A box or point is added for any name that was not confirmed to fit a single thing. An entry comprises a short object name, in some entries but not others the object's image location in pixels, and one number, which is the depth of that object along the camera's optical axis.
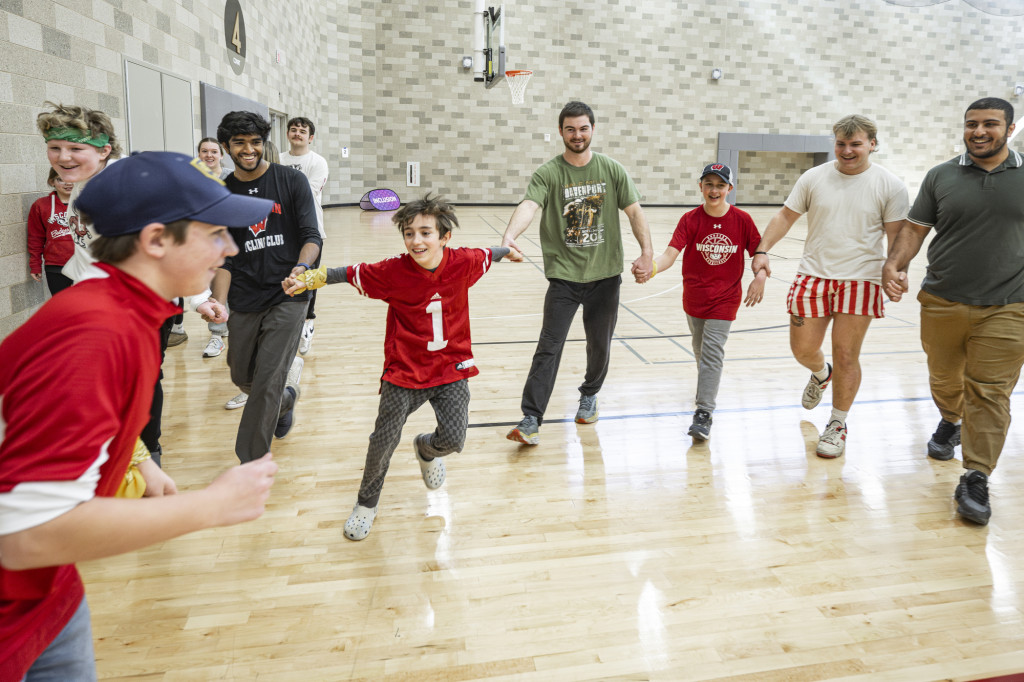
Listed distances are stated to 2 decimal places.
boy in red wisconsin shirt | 4.02
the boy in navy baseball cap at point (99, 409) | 0.87
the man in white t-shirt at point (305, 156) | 6.54
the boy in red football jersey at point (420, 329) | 2.85
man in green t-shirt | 3.94
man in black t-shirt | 3.24
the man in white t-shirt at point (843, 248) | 3.64
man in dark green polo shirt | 3.13
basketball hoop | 18.36
